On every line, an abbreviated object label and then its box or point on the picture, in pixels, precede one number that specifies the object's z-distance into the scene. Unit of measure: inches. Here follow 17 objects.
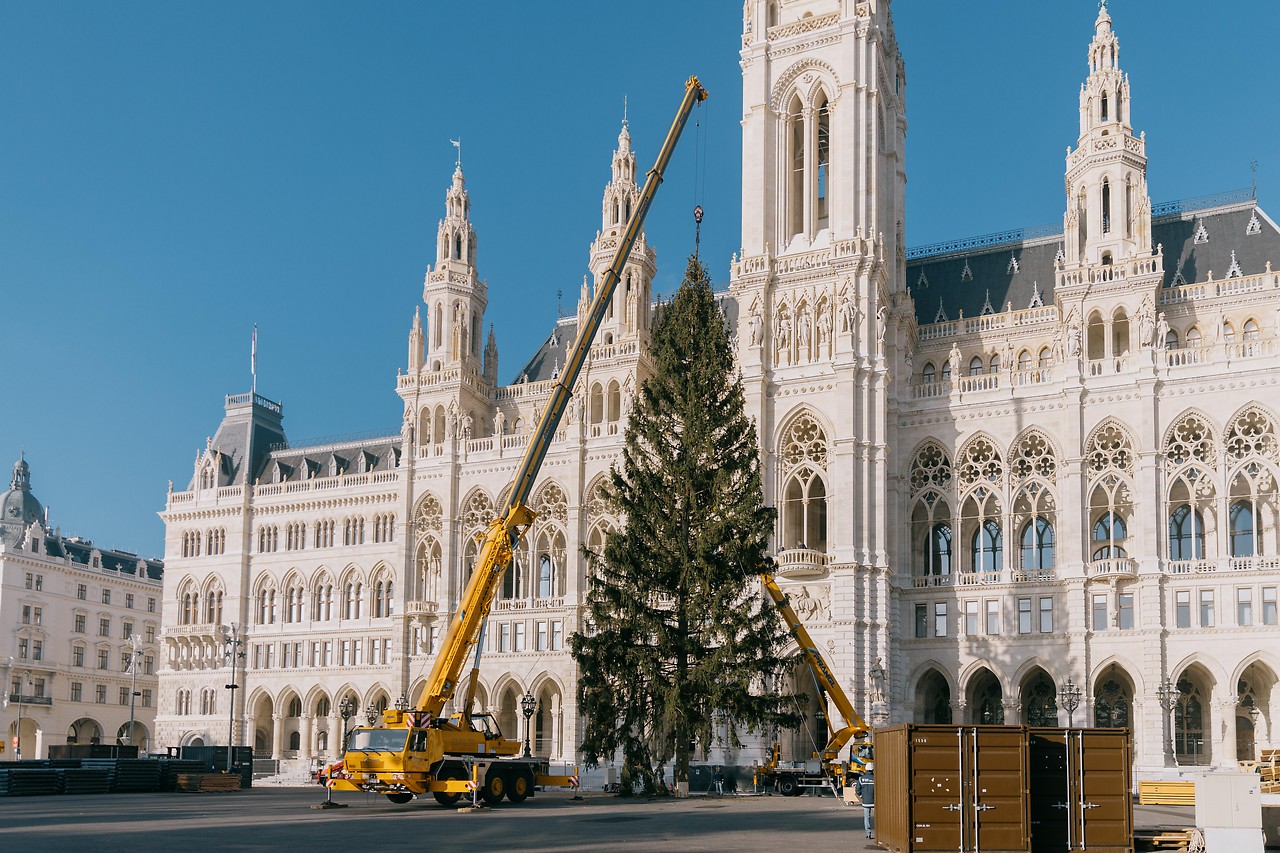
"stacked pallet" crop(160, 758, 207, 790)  2223.2
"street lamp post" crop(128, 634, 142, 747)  3919.8
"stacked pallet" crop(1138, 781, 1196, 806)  1706.4
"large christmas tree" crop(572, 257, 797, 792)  1830.7
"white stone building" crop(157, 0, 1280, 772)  2412.6
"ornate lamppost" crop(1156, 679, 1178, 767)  2282.2
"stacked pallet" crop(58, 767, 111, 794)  2050.4
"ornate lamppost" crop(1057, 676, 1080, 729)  2332.7
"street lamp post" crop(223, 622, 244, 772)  2999.5
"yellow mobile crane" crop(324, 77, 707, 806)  1589.6
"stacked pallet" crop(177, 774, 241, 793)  2203.5
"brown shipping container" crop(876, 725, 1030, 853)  1013.8
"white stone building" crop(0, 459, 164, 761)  3949.3
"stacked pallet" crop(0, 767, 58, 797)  1969.7
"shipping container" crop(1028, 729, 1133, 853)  1023.6
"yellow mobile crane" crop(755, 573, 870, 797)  1977.1
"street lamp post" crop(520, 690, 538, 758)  2100.4
